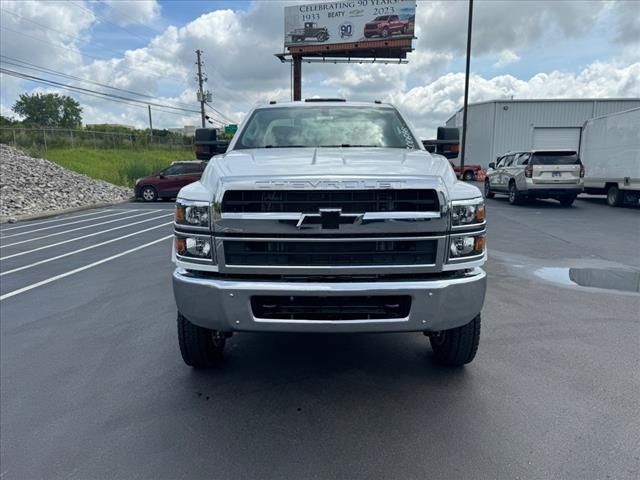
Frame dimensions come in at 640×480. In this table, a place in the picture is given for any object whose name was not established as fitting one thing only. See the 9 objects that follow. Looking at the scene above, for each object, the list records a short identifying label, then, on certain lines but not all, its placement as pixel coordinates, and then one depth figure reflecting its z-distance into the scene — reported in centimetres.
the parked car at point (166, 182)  1933
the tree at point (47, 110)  7431
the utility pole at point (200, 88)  4299
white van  1370
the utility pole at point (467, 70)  2164
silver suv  1422
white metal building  2752
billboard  3206
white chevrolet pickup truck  259
